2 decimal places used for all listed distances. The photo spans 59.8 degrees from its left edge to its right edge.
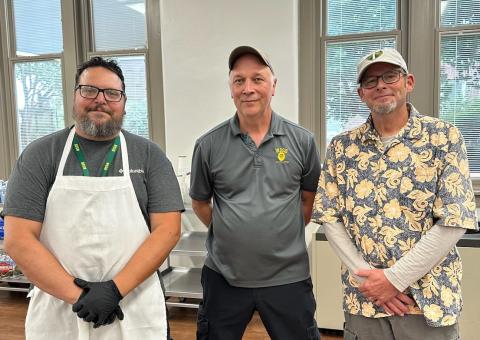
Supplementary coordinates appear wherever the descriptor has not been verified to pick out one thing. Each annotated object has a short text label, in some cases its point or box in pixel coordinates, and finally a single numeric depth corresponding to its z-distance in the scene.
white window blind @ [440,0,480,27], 2.95
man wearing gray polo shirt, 1.59
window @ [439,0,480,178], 2.96
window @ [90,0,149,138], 3.67
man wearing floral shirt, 1.29
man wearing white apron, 1.34
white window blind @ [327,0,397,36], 3.10
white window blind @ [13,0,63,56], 3.90
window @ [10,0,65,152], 3.92
